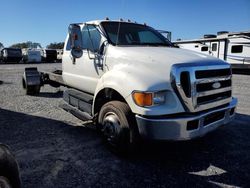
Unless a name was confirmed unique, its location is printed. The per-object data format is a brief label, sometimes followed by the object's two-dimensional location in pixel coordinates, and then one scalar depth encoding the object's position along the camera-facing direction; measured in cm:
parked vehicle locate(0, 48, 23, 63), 2430
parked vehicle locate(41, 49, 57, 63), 2823
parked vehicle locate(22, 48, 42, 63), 2618
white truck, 254
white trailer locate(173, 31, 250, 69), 1390
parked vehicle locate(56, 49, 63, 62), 3173
